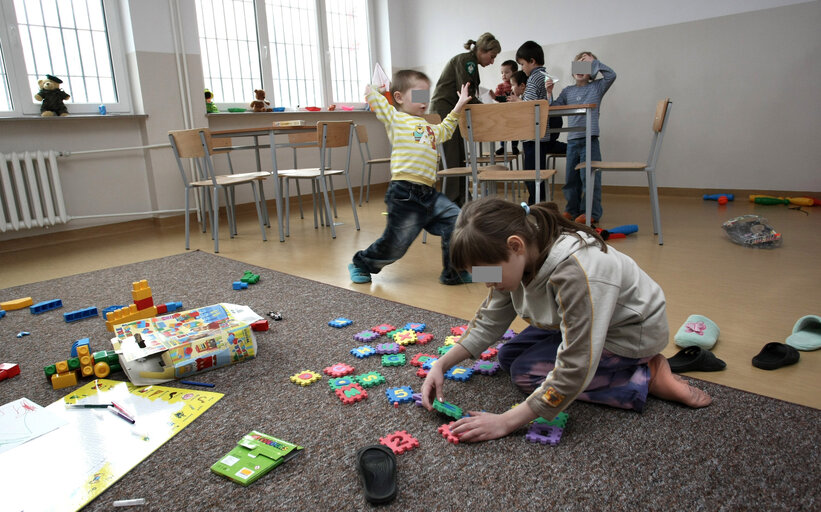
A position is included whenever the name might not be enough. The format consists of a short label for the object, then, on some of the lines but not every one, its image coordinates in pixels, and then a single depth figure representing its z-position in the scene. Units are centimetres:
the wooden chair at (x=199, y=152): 320
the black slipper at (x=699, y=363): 143
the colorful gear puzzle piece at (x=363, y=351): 163
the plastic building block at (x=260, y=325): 188
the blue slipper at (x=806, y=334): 154
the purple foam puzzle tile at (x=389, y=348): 165
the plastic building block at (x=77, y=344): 170
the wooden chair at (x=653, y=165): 291
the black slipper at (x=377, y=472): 98
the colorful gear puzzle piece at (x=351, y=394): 136
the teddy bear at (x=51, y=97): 364
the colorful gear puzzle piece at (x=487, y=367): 148
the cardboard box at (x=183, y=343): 148
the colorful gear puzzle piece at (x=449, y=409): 124
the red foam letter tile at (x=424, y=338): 172
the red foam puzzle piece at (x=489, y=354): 158
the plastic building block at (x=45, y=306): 222
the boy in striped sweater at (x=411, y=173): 228
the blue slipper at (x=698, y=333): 157
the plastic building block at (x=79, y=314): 208
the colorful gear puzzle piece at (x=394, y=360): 156
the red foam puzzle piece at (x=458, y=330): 178
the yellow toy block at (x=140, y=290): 207
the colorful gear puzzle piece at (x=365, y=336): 176
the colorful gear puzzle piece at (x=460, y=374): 145
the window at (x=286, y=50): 490
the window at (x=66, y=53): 362
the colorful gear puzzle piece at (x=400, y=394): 135
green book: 107
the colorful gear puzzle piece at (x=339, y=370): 152
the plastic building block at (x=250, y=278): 251
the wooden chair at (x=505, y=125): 260
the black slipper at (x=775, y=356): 143
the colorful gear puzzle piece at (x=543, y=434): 114
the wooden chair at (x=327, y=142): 347
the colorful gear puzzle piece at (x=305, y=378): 147
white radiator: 352
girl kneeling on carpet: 106
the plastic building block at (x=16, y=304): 228
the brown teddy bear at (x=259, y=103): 492
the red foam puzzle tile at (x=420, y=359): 154
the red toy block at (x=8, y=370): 159
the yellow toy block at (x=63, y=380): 150
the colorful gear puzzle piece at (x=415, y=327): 183
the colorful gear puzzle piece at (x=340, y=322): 190
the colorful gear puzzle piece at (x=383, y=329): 182
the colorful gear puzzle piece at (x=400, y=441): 114
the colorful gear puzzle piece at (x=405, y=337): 171
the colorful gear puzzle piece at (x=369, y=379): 145
